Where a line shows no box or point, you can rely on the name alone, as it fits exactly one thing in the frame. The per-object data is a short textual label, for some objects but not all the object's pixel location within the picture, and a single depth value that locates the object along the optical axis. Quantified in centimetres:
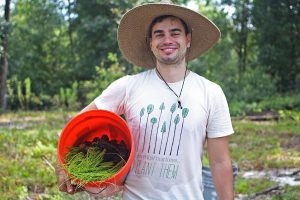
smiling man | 202
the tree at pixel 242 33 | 2240
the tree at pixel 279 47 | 1847
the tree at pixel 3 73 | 1423
